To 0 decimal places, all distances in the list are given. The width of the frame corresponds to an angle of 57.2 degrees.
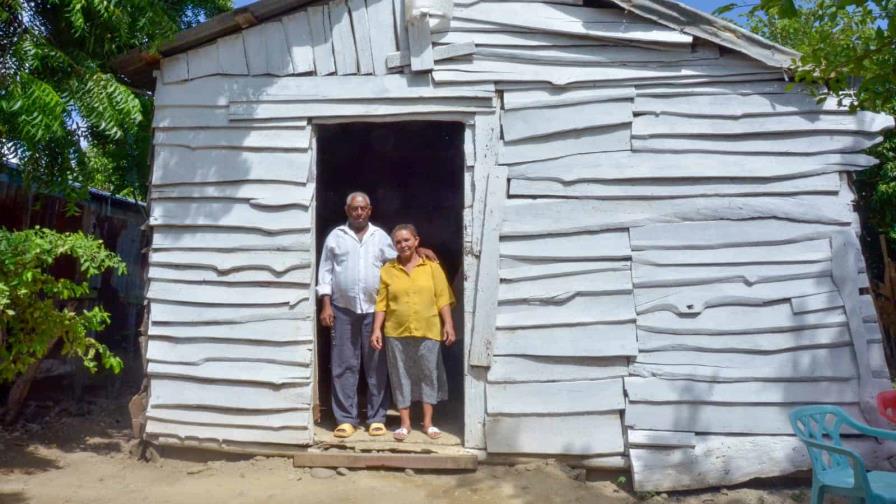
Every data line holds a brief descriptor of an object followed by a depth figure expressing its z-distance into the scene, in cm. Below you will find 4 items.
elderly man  611
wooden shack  562
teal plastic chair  402
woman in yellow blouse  594
